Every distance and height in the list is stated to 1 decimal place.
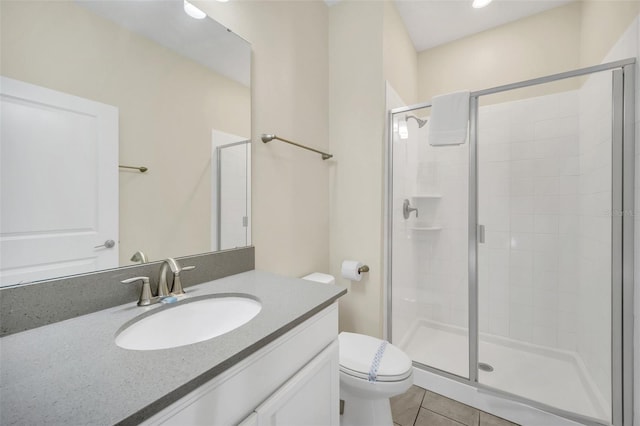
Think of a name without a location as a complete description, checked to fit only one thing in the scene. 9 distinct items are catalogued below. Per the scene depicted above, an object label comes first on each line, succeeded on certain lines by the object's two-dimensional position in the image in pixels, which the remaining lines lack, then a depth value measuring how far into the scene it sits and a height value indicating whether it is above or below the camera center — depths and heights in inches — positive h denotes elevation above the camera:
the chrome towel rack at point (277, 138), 54.2 +15.4
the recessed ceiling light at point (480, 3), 73.1 +58.5
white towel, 63.6 +22.8
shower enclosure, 51.7 -9.0
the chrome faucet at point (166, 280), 36.2 -9.6
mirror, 27.4 +10.6
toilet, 47.4 -31.0
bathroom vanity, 16.9 -12.3
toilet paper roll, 70.0 -16.0
